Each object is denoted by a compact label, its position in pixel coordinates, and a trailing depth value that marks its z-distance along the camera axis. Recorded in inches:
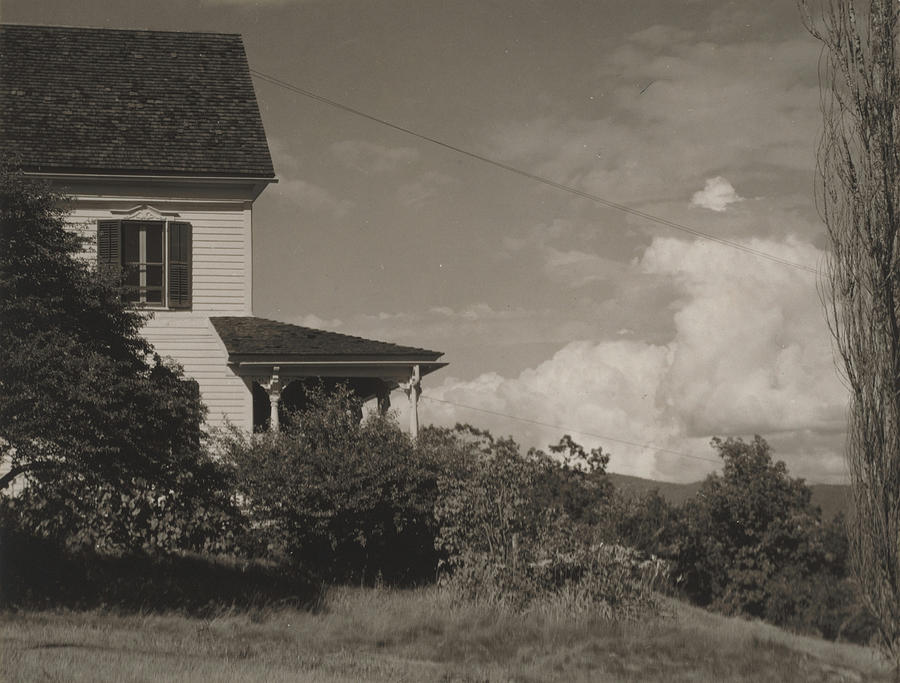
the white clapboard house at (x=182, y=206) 797.2
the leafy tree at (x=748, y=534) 949.8
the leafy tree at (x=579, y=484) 868.0
